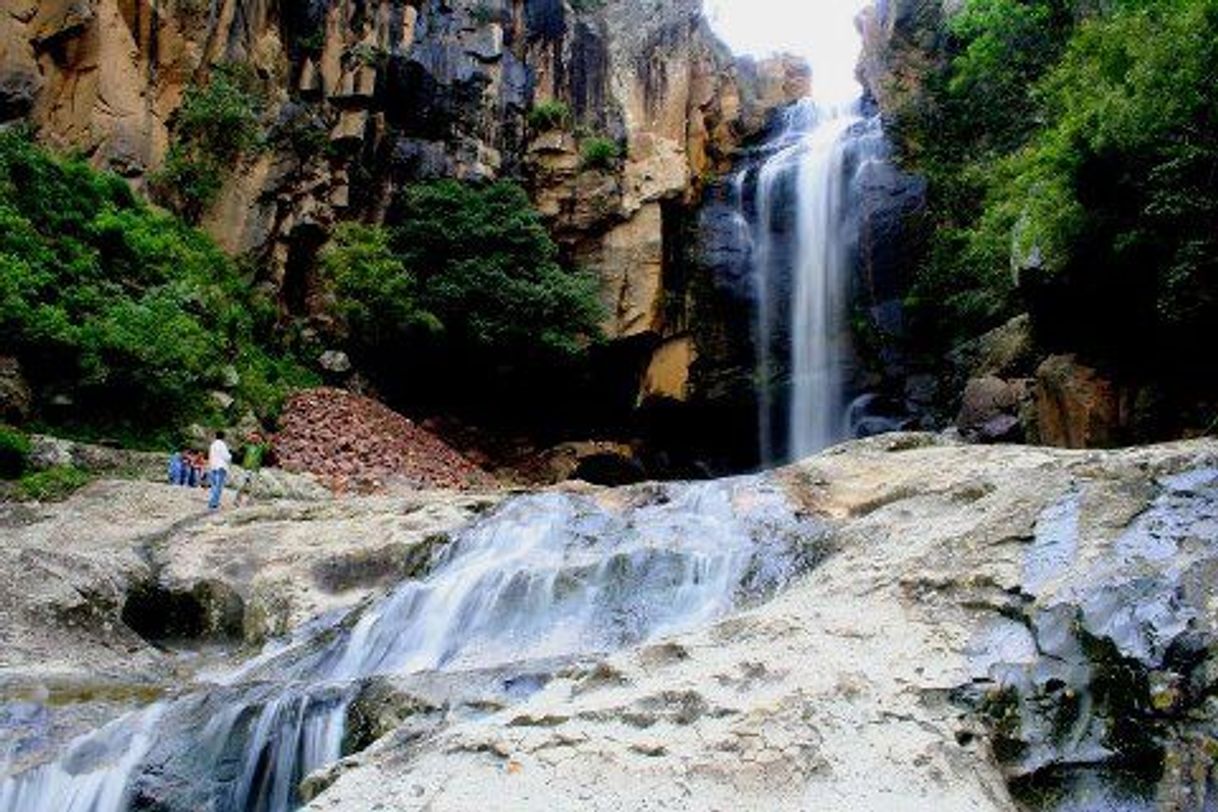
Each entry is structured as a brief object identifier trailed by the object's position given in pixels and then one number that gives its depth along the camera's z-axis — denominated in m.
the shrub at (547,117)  25.08
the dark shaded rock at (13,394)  13.03
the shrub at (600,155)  24.78
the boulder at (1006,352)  15.74
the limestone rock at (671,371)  24.27
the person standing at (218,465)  12.13
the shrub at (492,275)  21.67
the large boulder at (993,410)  14.75
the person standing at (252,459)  13.49
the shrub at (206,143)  19.67
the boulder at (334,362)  20.75
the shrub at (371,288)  20.48
